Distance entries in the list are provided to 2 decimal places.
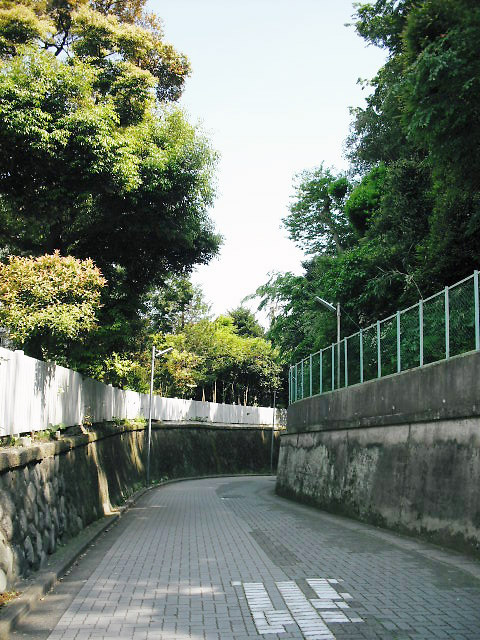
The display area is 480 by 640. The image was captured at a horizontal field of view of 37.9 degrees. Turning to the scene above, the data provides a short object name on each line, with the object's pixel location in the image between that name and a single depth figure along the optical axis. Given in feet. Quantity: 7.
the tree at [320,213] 143.24
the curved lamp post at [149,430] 110.63
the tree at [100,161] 72.43
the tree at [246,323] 277.60
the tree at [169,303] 171.12
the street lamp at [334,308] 89.45
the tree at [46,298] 51.29
